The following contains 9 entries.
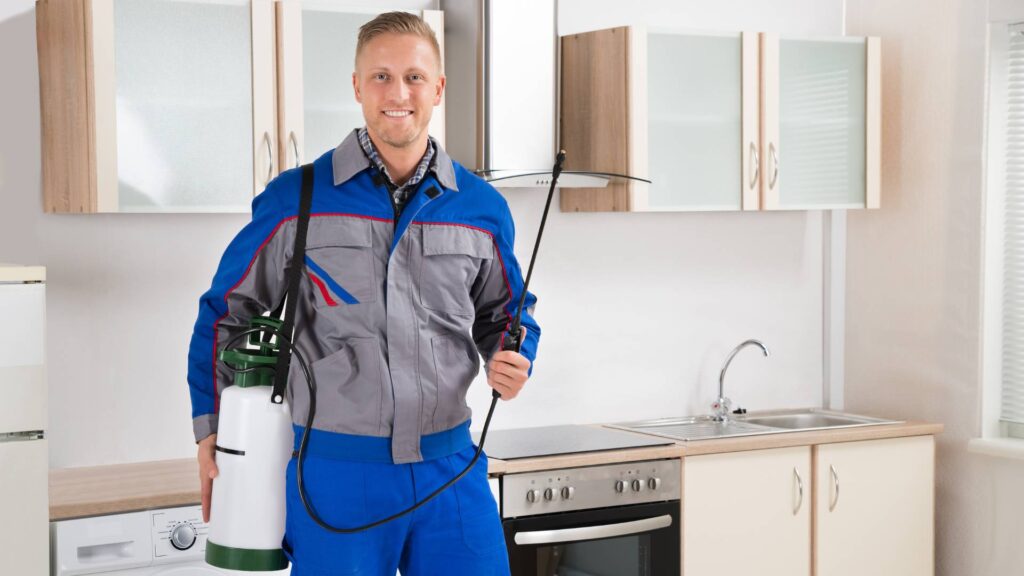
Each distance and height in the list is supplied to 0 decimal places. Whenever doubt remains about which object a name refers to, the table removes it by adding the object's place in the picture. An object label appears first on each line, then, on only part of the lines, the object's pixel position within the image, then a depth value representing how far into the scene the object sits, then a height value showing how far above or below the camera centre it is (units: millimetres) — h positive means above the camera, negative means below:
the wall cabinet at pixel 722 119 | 3760 +405
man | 2229 -157
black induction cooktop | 3496 -590
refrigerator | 2711 -395
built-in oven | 3377 -780
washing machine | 2895 -718
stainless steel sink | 3971 -608
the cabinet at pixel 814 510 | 3701 -838
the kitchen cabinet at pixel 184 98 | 3084 +386
